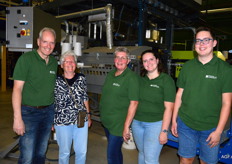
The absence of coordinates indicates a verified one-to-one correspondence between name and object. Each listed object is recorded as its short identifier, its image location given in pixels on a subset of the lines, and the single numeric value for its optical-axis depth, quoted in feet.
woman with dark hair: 5.54
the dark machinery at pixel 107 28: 8.89
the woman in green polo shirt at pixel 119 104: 5.77
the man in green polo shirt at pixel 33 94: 5.46
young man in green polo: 4.95
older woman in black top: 6.27
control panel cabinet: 8.83
